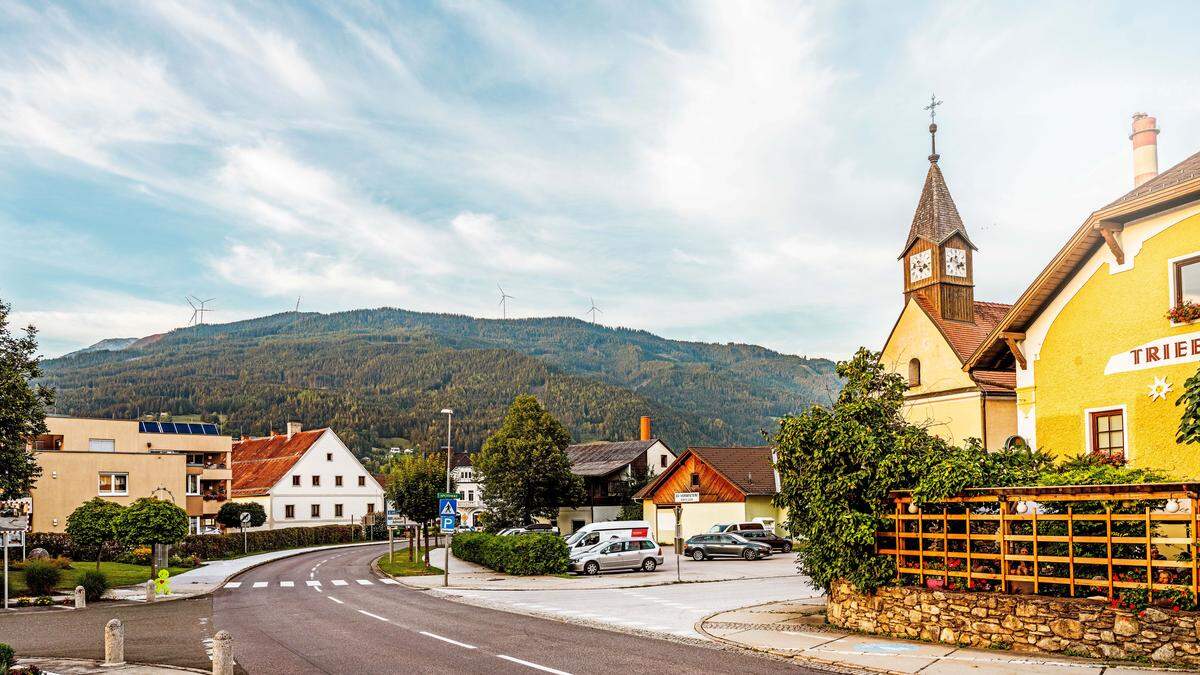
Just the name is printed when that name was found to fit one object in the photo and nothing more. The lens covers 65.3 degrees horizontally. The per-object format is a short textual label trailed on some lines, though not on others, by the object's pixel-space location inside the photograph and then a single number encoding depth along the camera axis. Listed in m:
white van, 42.42
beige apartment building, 49.75
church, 30.06
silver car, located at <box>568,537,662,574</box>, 38.56
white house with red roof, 79.88
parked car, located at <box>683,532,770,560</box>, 45.00
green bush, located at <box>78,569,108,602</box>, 29.38
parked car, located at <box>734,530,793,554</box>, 47.44
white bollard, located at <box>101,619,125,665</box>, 15.98
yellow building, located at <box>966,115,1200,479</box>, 18.02
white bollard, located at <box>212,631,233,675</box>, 13.76
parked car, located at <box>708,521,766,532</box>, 48.34
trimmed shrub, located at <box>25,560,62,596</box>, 30.36
